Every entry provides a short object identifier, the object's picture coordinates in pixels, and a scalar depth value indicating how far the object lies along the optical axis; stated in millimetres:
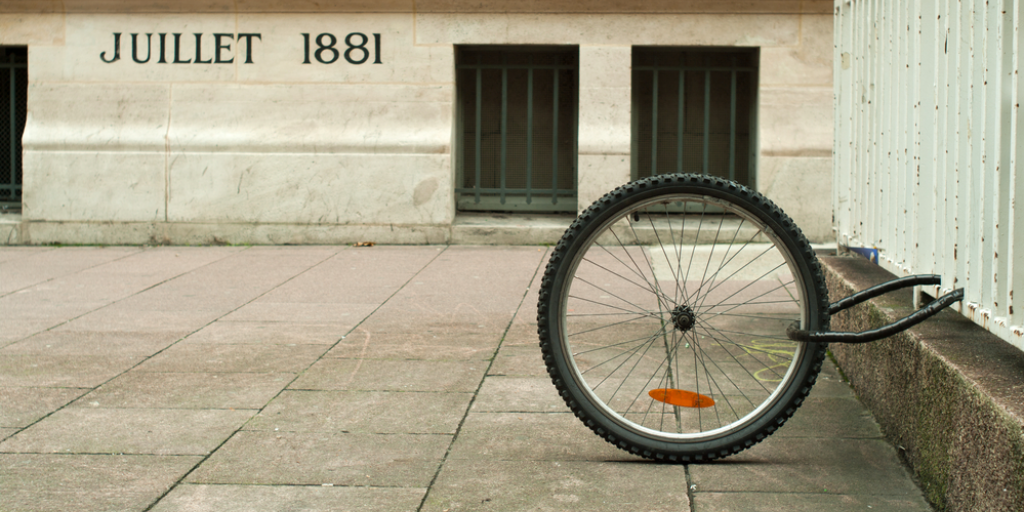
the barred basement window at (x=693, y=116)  10680
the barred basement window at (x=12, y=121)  10680
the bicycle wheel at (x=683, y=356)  3236
